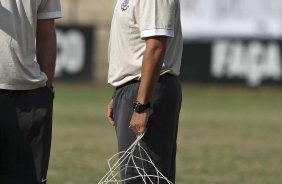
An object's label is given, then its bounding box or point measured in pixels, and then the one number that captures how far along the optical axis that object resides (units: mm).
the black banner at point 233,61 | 49031
